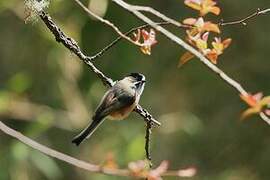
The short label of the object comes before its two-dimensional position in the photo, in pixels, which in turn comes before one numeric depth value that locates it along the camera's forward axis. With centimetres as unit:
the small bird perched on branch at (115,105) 492
